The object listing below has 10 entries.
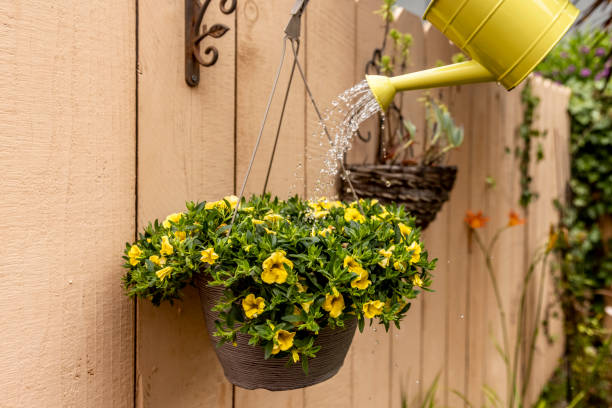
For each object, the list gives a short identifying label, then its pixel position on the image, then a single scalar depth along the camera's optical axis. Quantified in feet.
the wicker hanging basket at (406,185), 3.13
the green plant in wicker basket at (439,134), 3.64
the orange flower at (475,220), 4.86
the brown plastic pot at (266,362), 1.90
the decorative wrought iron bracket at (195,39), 2.37
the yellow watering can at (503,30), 2.05
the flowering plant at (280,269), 1.72
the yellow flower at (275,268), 1.68
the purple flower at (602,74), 8.01
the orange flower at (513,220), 5.48
